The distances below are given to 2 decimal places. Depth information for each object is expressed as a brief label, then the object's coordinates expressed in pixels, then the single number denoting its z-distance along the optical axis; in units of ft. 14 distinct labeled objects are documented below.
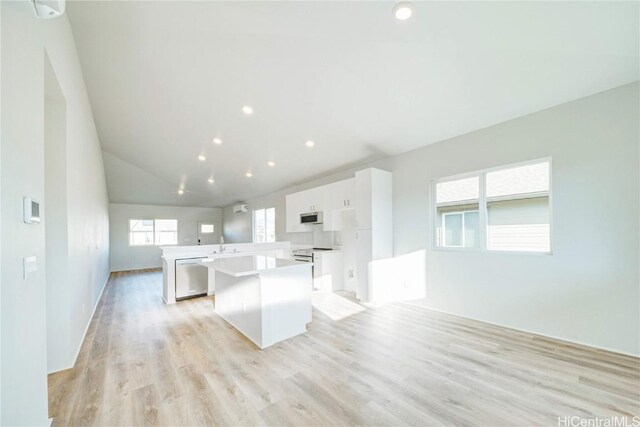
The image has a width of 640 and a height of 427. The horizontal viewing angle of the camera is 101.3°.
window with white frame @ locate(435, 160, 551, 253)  10.37
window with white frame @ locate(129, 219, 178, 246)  31.73
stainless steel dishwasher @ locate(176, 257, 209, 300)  15.88
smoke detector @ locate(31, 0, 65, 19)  3.94
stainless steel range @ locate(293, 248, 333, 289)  18.27
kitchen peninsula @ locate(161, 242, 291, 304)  15.62
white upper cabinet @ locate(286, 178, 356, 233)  17.08
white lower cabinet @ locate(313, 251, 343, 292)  17.61
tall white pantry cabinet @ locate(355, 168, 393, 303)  14.52
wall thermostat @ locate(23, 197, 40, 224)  4.36
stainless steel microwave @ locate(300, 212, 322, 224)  19.33
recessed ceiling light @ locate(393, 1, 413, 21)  6.69
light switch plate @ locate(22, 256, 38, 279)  4.30
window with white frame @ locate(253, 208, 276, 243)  27.99
